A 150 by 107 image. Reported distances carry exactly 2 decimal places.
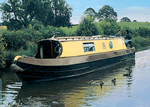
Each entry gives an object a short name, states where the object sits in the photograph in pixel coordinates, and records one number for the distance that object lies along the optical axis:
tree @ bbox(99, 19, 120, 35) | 40.00
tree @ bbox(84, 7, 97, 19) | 95.44
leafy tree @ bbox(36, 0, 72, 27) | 64.96
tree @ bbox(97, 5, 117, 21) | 93.19
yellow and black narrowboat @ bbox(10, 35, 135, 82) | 12.95
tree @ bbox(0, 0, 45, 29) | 48.91
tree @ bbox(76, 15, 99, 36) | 32.38
